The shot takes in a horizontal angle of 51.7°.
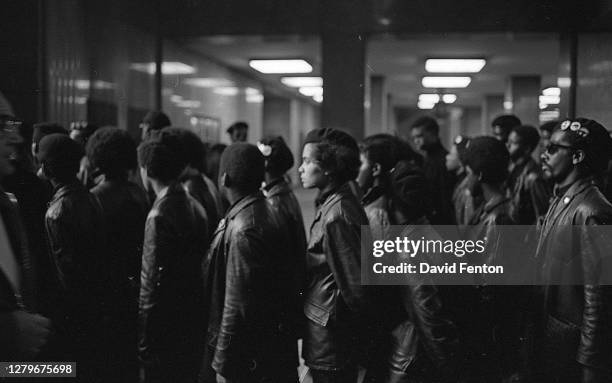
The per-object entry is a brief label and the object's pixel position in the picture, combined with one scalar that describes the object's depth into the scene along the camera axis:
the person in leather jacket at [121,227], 3.31
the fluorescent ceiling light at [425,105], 21.12
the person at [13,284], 1.80
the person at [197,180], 4.11
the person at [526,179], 4.54
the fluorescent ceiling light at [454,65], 10.74
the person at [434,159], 5.84
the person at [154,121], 4.99
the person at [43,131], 3.84
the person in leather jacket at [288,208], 2.84
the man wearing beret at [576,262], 2.43
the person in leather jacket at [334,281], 2.62
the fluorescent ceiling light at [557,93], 6.99
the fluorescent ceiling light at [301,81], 14.15
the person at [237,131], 6.62
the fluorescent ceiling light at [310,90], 16.11
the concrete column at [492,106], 19.17
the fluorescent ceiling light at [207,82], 10.20
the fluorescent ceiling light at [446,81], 13.80
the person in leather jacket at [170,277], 2.95
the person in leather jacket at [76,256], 3.02
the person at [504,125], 5.77
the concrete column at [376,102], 13.65
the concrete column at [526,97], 14.20
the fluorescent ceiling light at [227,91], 12.38
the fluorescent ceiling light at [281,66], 11.38
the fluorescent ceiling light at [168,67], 6.88
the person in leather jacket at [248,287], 2.57
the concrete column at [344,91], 7.14
